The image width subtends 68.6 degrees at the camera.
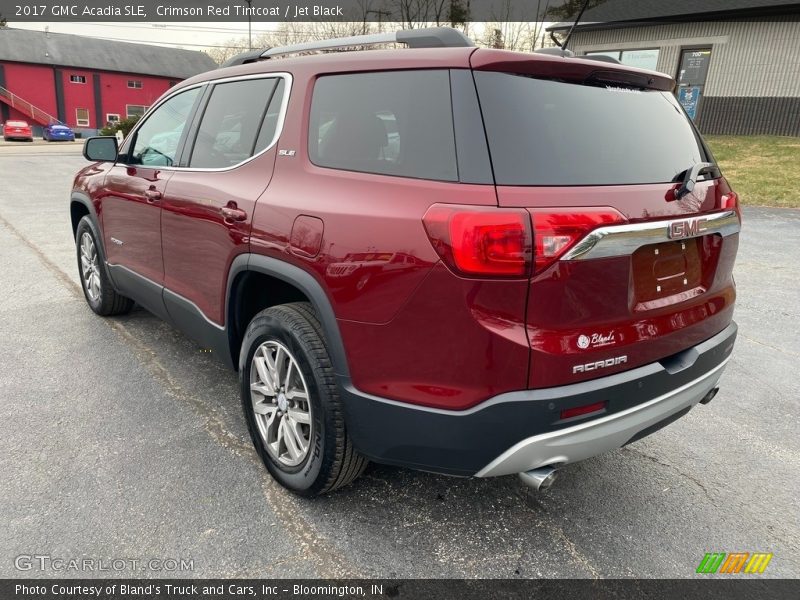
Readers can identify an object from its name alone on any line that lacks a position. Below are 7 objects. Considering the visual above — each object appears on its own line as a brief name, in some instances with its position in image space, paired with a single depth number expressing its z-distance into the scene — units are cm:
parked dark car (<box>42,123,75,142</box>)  3841
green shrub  3197
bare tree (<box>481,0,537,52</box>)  2977
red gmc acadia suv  189
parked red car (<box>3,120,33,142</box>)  3650
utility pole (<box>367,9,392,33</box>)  3048
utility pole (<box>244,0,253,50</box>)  2938
